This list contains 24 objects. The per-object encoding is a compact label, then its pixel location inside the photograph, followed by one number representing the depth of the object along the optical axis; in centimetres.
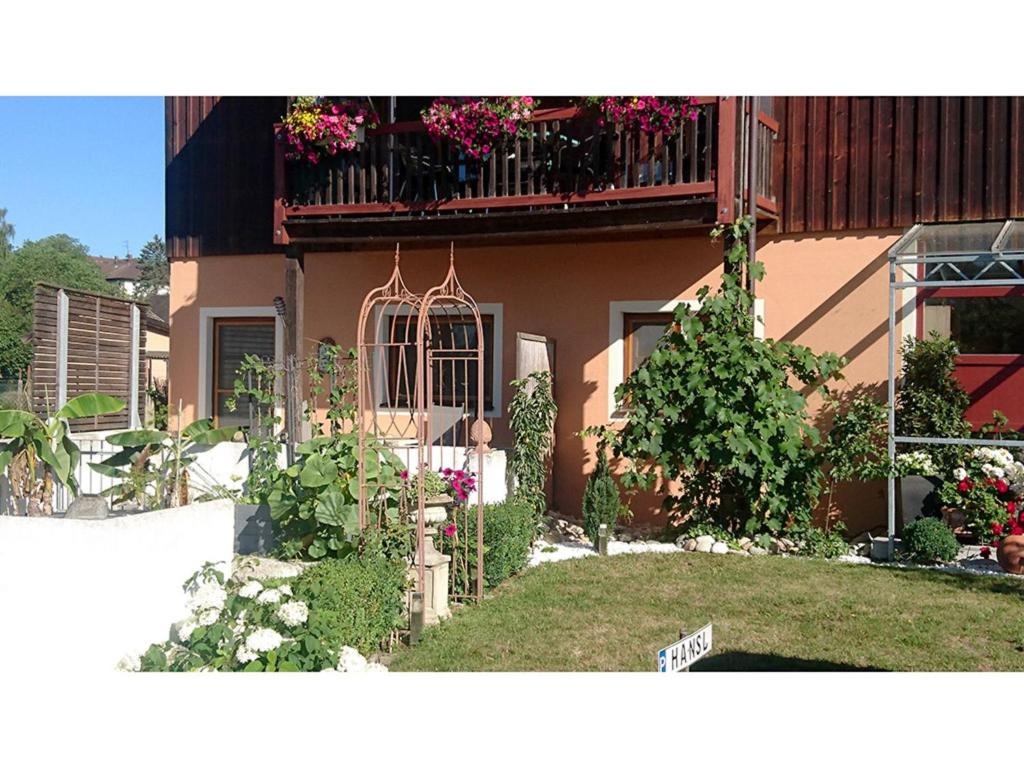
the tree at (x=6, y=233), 4922
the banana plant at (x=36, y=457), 588
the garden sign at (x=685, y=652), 379
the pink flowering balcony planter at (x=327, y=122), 1014
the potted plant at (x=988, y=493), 859
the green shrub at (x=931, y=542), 846
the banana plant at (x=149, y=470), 670
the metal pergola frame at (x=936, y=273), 836
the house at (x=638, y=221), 941
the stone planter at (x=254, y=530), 722
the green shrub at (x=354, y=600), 538
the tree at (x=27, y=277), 3136
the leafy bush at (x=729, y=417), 883
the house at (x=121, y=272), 6131
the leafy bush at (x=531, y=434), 939
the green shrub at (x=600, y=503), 929
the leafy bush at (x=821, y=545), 890
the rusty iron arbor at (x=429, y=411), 677
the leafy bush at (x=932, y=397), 925
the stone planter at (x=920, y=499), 895
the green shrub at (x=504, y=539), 771
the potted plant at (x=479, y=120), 948
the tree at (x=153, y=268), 6381
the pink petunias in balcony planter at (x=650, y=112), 901
